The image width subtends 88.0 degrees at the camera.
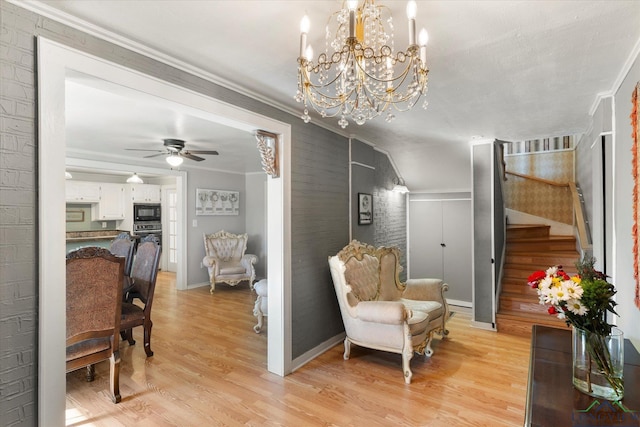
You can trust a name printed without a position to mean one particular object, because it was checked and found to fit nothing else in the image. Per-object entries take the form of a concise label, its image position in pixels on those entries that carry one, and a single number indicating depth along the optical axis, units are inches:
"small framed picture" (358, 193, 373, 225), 161.3
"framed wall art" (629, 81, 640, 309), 67.7
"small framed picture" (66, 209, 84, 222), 271.1
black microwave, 294.7
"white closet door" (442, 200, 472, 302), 221.9
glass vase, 46.7
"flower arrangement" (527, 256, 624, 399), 47.4
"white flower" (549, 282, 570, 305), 47.8
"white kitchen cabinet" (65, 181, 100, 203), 261.7
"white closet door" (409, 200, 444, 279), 232.1
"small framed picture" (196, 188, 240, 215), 252.7
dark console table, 41.8
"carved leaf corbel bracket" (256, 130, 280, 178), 110.2
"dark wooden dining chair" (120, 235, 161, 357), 124.6
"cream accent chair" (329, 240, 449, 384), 111.1
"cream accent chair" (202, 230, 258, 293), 236.7
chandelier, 50.3
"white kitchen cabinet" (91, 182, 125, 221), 284.5
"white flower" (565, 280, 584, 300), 47.5
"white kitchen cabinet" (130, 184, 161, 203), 298.4
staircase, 155.9
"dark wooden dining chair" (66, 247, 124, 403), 88.8
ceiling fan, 161.7
